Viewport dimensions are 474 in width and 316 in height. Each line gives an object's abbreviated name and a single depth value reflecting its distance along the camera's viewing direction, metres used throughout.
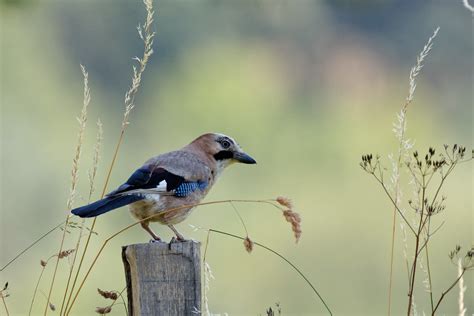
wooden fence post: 9.11
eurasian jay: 10.98
